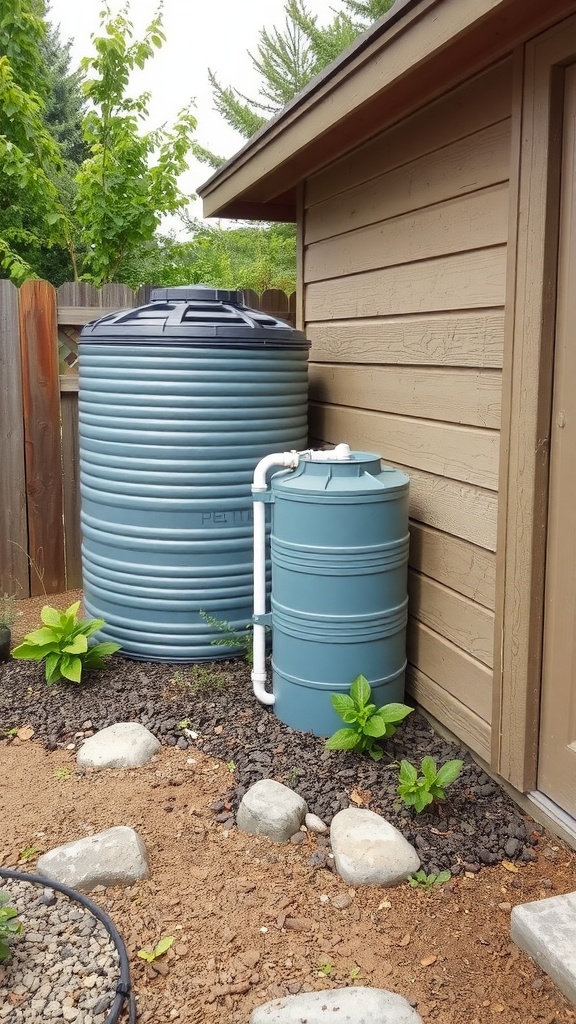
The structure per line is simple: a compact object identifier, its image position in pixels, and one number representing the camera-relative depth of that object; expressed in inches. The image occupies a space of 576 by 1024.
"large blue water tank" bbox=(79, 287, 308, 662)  144.9
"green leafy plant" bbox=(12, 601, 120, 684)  142.6
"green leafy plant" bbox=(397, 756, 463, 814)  102.3
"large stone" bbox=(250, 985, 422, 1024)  72.4
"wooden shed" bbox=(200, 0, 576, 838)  96.8
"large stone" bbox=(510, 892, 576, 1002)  77.3
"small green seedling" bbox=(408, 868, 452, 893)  94.2
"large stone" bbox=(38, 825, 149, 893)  93.0
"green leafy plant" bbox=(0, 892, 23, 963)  76.6
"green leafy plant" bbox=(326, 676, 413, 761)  114.2
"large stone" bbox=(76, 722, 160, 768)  121.2
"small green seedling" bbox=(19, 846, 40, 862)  99.0
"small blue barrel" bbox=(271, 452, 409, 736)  119.6
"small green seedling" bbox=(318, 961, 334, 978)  80.4
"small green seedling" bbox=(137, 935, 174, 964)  82.7
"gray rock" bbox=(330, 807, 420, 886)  94.3
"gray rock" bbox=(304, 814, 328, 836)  104.6
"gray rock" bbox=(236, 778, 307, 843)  103.0
